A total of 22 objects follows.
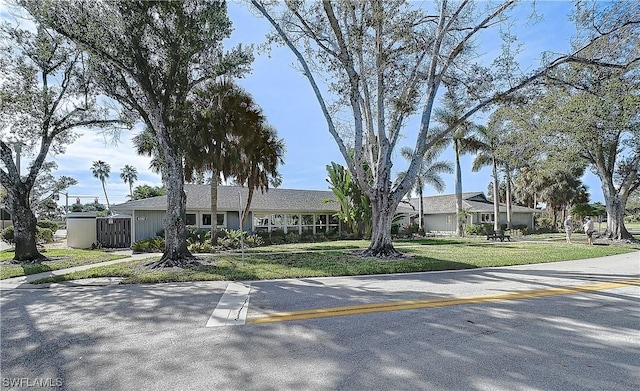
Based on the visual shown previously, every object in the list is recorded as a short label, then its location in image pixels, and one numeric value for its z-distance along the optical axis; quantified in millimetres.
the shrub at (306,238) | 25188
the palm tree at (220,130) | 17750
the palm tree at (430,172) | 31125
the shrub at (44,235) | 21266
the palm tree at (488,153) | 28925
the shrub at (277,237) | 23656
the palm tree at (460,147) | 29562
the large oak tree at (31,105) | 13469
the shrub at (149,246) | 17562
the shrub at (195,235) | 21047
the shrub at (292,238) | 24616
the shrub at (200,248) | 17266
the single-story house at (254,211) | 21984
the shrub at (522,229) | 32781
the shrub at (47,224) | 28792
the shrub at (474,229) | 31797
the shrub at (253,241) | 21172
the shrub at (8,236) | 20984
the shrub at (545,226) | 35875
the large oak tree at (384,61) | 13086
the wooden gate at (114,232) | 21673
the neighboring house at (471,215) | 36688
